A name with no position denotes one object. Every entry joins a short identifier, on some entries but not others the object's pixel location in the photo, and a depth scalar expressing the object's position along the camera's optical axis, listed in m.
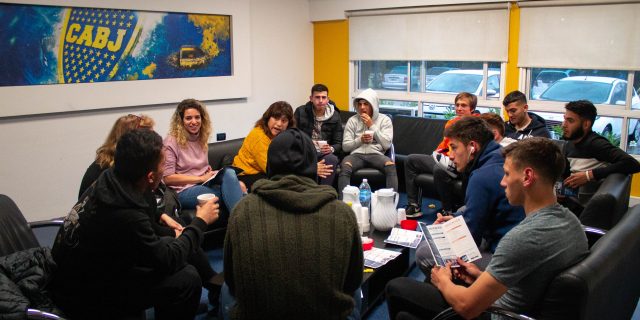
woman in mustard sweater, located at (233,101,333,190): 4.24
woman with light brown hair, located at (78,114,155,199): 2.98
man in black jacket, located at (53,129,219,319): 2.00
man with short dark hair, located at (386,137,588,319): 1.76
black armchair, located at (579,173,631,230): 3.18
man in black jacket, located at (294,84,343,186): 5.40
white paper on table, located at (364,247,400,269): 2.74
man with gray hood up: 5.04
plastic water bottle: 3.59
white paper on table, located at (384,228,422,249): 3.00
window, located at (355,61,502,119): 5.78
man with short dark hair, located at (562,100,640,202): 3.66
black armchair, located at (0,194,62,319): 1.92
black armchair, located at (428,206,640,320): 1.69
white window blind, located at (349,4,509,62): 5.51
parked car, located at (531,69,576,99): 5.24
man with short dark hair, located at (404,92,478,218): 4.45
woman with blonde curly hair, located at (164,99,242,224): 3.82
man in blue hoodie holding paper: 2.50
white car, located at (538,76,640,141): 4.90
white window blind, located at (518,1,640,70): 4.67
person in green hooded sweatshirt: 1.66
